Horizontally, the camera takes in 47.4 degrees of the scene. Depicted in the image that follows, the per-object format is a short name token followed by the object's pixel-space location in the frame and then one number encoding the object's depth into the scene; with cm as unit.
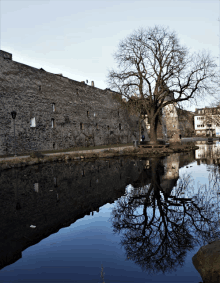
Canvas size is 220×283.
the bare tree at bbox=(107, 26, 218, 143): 2280
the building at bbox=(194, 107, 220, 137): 9284
